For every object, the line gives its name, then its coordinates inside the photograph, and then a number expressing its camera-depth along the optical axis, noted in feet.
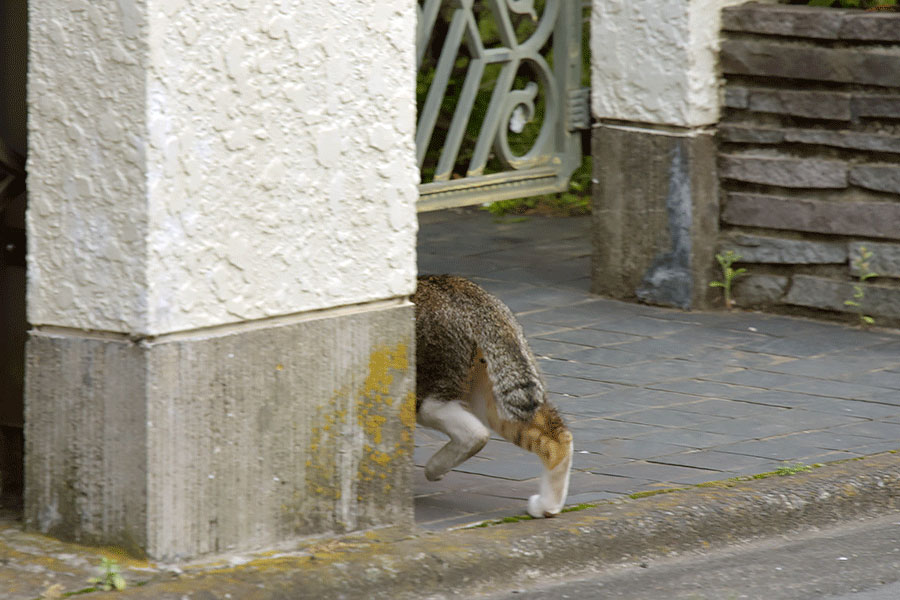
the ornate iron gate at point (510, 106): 49.11
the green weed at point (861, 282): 43.88
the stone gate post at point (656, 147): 45.50
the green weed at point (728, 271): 46.06
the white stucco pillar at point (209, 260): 23.12
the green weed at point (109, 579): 23.06
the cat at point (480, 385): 27.61
